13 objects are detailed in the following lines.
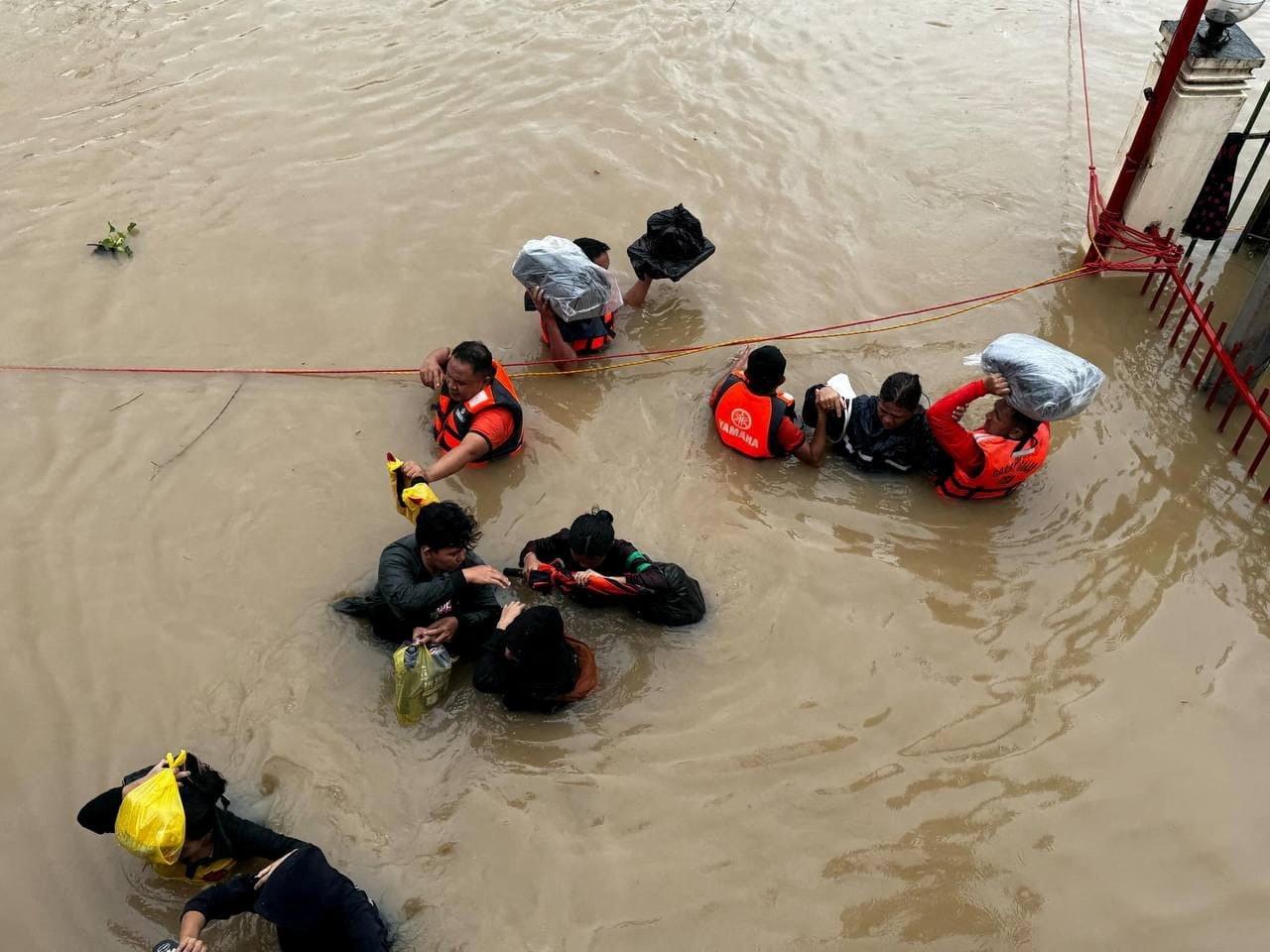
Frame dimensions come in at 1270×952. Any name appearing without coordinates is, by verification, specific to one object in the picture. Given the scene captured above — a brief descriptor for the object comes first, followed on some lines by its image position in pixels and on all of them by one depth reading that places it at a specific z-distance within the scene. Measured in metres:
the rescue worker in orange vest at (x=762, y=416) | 4.95
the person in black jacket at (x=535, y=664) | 3.71
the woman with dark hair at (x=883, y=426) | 4.89
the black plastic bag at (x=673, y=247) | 5.97
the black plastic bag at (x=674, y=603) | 4.28
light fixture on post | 5.68
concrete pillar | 5.85
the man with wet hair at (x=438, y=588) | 3.99
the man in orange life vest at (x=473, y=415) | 4.82
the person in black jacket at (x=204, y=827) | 3.36
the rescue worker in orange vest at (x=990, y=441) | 4.77
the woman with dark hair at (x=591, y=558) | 4.15
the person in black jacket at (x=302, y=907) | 3.07
